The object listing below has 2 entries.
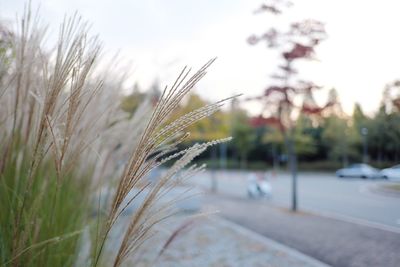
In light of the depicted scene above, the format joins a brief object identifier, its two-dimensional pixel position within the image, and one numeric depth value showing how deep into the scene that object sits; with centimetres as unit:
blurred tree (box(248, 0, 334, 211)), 709
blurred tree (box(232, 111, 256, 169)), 1518
